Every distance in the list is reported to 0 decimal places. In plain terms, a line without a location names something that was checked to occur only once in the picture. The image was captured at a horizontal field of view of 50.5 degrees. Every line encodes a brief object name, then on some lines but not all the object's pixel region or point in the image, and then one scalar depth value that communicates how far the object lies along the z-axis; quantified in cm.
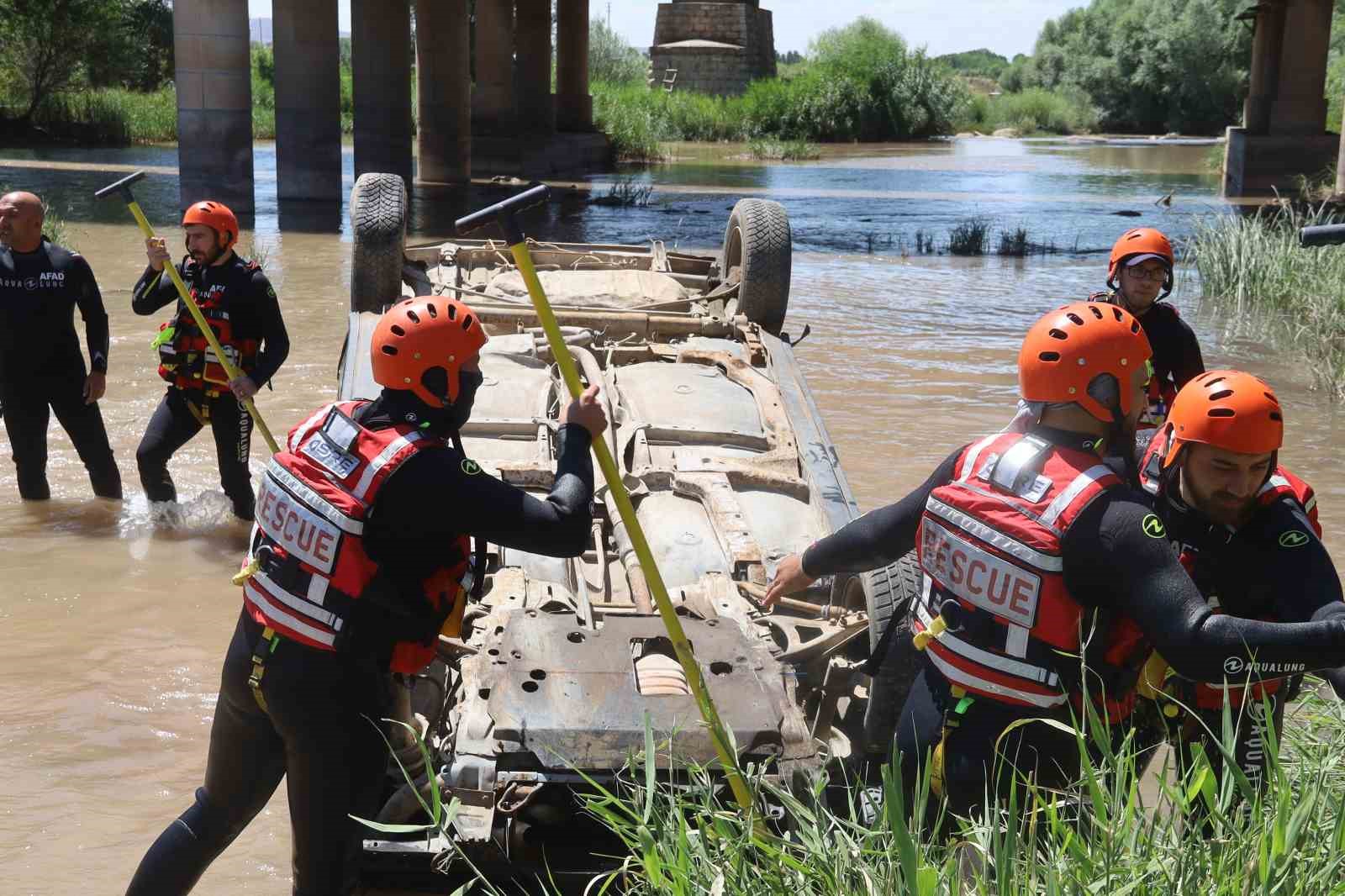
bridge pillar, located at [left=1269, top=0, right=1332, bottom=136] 2773
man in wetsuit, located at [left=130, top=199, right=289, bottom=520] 625
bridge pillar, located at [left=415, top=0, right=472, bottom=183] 2808
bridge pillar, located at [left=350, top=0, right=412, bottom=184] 2414
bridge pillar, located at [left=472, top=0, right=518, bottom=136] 3247
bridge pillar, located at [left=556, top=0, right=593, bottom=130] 3747
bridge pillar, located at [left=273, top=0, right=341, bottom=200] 2161
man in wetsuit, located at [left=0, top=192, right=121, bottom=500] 655
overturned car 356
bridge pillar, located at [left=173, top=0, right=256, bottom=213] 1977
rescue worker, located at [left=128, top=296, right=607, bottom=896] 315
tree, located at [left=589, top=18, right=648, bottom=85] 5575
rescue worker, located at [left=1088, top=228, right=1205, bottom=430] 505
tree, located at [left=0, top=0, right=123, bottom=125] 3950
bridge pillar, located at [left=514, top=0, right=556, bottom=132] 3528
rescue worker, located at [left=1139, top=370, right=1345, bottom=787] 297
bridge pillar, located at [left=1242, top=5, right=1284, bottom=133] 3041
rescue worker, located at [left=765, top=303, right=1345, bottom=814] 270
